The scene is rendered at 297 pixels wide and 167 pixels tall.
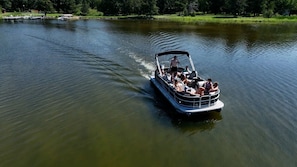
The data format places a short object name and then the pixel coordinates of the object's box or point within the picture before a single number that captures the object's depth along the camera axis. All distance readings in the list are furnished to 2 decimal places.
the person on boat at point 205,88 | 13.95
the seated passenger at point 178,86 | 14.84
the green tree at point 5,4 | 96.64
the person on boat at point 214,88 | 14.06
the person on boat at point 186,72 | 17.58
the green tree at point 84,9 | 94.42
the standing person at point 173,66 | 18.22
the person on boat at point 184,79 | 15.89
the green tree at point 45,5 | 96.68
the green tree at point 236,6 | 74.63
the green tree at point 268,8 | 71.04
